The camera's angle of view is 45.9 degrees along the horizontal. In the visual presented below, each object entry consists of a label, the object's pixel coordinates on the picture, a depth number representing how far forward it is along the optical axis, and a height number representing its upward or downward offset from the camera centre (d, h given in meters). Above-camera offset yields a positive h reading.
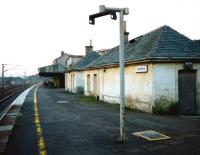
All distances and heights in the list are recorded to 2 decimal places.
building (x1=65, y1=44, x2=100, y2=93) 33.34 +1.02
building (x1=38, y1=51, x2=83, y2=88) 52.28 +2.45
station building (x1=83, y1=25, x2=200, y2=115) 13.48 +0.46
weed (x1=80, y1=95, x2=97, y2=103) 21.28 -1.78
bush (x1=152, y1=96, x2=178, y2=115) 13.50 -1.54
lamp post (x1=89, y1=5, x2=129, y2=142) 7.50 +0.96
